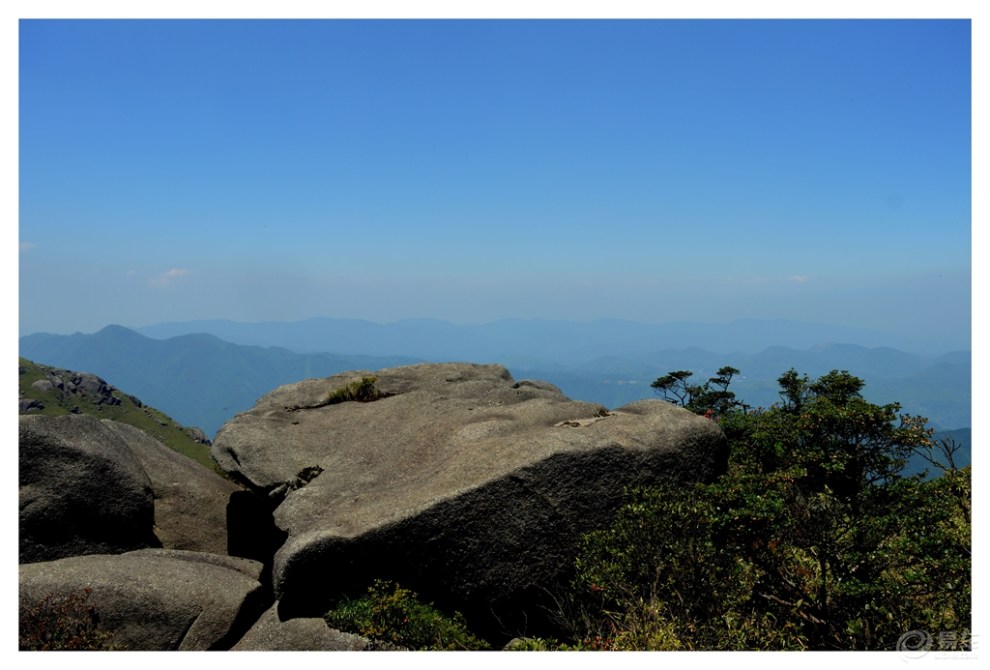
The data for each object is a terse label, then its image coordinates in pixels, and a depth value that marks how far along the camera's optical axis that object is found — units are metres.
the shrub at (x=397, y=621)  14.17
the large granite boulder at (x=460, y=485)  14.94
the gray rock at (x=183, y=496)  19.98
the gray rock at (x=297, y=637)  14.03
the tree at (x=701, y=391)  47.38
